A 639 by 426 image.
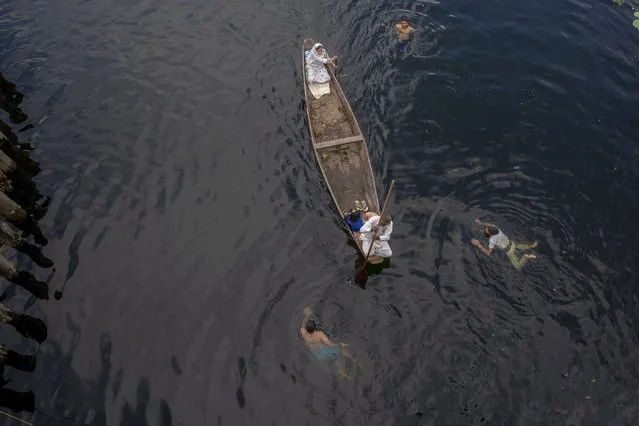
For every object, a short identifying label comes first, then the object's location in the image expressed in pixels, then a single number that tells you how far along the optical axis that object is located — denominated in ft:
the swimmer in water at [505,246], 48.32
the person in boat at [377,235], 46.14
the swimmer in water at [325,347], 43.26
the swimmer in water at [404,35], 71.82
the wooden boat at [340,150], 54.54
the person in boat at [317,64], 64.03
